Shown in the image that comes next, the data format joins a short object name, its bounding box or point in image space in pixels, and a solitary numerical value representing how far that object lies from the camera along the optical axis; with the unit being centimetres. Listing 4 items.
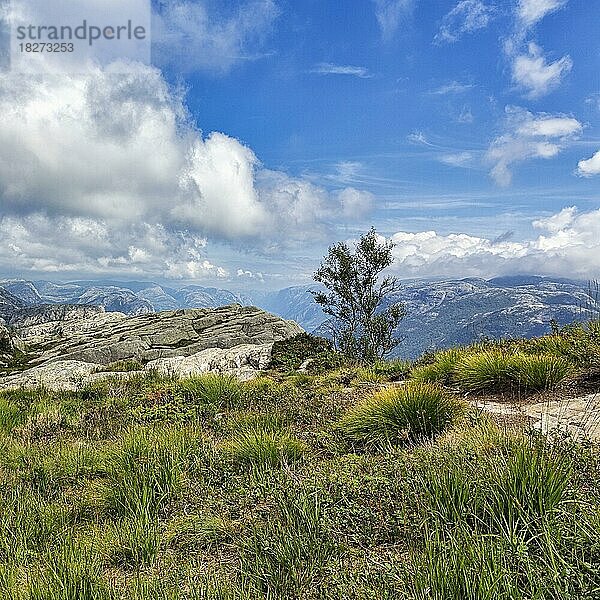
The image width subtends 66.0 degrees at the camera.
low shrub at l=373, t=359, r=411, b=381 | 1332
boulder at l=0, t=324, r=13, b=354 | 8670
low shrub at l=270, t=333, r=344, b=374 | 1777
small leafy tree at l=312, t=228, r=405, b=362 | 3184
